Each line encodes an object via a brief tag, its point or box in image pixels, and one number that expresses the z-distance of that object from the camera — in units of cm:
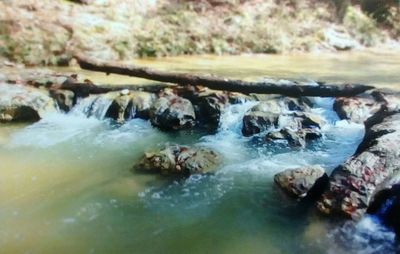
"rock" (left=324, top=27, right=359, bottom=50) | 1906
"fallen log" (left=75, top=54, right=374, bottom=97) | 858
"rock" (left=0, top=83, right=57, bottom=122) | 848
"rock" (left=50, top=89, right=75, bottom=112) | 916
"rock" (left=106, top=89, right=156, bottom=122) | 882
